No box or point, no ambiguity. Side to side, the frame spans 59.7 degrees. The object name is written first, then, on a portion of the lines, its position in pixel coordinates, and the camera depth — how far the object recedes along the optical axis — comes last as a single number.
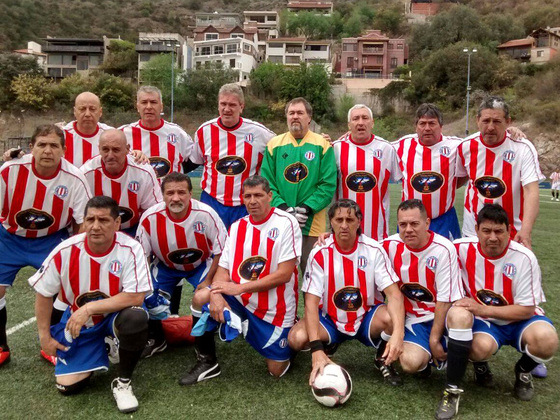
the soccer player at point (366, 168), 4.24
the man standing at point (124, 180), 3.78
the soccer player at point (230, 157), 4.55
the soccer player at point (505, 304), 3.03
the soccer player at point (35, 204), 3.50
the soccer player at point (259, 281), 3.39
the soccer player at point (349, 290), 3.27
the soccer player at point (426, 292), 3.00
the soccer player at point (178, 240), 3.65
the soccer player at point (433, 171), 4.14
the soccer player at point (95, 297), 3.03
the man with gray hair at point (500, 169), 3.70
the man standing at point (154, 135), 4.43
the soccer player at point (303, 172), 4.11
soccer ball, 2.92
